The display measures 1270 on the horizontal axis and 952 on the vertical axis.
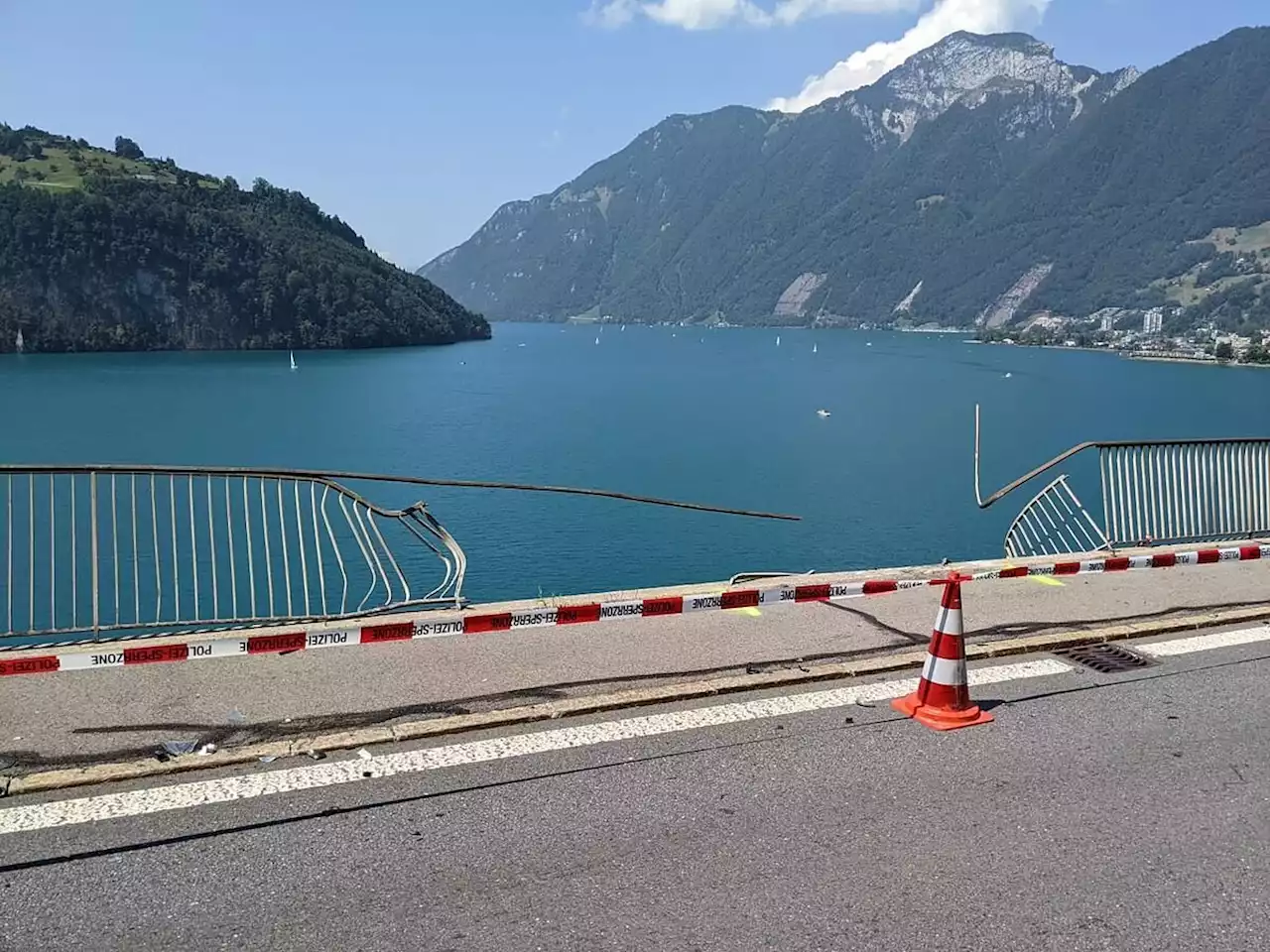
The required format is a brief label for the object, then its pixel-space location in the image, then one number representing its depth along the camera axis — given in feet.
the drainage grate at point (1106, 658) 23.39
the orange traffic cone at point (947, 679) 19.87
